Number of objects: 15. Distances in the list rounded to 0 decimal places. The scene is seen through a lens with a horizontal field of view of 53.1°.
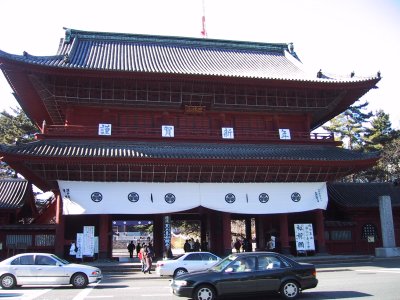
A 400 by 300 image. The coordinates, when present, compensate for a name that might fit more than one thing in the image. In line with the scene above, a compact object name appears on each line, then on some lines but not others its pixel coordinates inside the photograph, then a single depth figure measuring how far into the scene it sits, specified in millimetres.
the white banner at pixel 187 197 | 24234
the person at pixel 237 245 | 35156
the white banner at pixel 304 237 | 26469
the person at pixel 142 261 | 22519
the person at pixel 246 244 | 30750
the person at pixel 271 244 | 26797
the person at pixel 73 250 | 23922
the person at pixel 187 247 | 28044
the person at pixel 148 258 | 22203
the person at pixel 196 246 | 28062
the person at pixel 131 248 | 33769
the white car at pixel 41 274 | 16406
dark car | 11969
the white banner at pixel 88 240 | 24156
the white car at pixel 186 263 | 19681
